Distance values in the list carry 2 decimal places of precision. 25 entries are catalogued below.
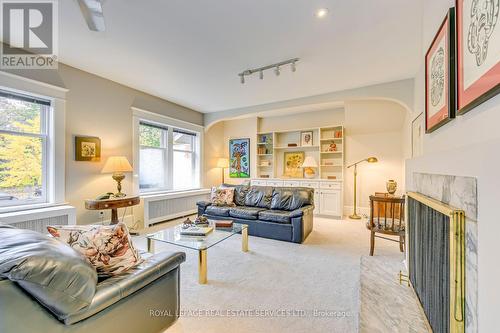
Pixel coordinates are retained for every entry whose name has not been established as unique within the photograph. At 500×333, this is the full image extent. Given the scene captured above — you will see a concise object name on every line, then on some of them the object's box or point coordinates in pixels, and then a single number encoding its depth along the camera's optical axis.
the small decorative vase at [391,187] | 4.34
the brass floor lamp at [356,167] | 4.77
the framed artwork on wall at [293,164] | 5.76
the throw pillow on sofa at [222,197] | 4.25
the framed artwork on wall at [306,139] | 5.56
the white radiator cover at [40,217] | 2.62
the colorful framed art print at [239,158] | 6.27
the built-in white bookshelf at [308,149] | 5.31
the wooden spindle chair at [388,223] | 2.64
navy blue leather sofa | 3.38
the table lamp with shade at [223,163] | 6.30
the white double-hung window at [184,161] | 5.36
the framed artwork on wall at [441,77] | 1.22
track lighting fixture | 3.00
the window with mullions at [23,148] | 2.79
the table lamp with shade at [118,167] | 3.53
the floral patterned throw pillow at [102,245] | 1.26
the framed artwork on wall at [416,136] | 2.99
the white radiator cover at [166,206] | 4.25
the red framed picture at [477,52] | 0.80
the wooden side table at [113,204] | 3.18
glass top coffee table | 2.20
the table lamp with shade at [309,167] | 5.21
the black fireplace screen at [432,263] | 1.09
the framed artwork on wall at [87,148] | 3.38
